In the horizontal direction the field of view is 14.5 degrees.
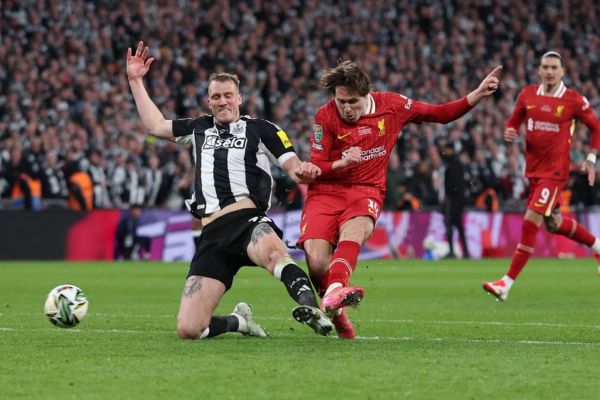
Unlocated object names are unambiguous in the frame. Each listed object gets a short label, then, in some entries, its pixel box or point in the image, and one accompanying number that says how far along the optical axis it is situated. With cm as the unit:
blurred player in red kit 2436
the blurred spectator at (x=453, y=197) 4443
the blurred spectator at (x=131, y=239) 4280
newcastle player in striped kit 1577
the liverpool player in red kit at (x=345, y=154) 1572
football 1623
